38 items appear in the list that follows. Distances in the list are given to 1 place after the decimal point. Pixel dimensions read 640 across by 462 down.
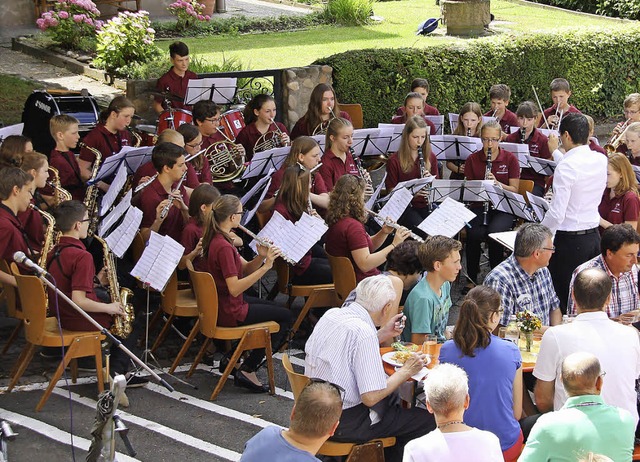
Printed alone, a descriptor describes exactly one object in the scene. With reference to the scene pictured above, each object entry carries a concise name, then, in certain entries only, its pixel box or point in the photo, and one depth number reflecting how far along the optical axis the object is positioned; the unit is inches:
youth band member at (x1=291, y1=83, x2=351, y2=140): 412.5
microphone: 210.2
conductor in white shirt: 319.3
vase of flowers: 249.9
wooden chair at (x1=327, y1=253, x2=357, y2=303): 308.2
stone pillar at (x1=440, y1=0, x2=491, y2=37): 783.1
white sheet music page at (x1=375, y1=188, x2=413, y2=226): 341.4
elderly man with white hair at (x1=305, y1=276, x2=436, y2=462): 223.9
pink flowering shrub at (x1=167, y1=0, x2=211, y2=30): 791.1
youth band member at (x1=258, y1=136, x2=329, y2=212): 348.5
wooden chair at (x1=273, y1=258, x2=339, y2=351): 325.4
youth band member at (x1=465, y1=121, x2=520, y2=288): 379.6
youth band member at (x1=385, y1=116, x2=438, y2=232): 379.6
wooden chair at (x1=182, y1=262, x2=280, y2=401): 284.5
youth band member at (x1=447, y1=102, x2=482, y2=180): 415.8
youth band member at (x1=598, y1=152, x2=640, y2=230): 337.4
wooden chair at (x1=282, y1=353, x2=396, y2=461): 227.1
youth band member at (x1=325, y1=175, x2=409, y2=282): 312.3
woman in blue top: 217.3
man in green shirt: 188.4
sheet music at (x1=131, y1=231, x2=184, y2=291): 285.7
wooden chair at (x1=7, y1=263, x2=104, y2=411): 272.5
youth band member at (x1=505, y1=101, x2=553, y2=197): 418.0
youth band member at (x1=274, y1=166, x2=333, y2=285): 328.2
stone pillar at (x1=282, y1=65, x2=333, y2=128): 489.1
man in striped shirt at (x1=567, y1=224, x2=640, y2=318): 274.5
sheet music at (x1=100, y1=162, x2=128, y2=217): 323.3
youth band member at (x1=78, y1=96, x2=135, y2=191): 383.6
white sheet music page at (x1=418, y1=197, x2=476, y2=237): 330.3
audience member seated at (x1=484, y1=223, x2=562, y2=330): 270.7
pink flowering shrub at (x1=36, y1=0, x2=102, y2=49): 671.1
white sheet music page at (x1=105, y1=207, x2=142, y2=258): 296.4
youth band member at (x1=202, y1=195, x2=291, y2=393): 286.5
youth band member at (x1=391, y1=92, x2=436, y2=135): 429.4
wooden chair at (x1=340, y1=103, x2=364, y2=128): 482.9
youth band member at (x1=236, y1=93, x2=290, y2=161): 401.1
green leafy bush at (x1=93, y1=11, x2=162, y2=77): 568.1
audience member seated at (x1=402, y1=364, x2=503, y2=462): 183.3
